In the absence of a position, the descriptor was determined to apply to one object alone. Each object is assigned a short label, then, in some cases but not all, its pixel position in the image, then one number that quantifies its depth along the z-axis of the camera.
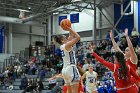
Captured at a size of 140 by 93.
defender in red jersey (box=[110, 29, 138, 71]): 5.98
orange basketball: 6.77
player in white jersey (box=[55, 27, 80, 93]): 7.05
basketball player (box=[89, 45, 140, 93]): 5.90
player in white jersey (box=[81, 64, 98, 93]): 13.24
